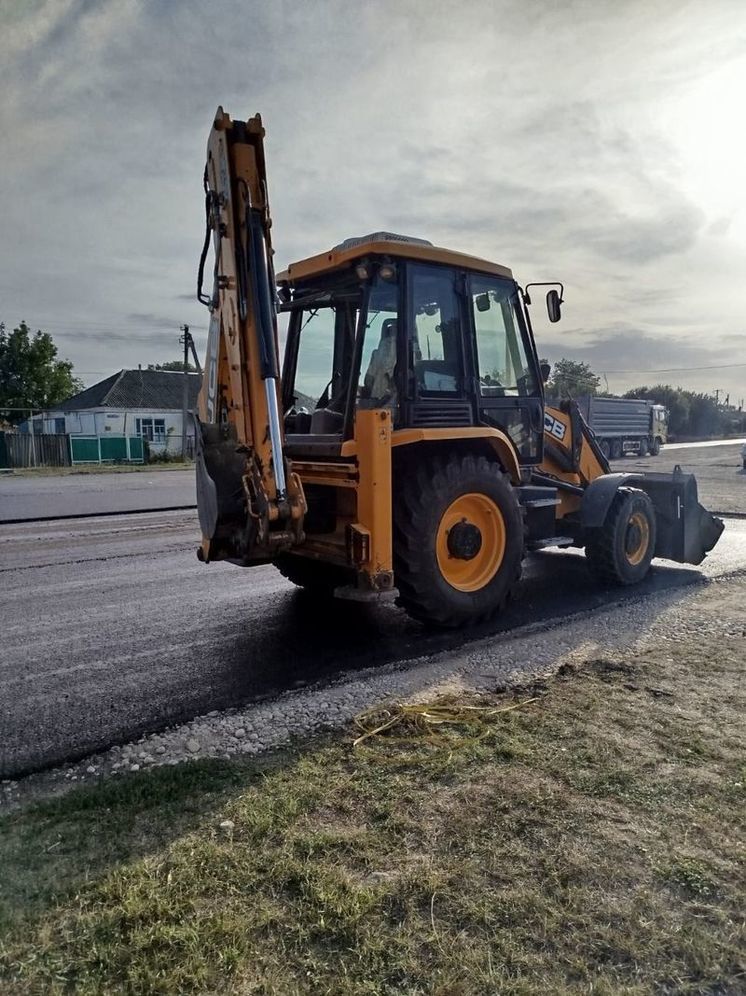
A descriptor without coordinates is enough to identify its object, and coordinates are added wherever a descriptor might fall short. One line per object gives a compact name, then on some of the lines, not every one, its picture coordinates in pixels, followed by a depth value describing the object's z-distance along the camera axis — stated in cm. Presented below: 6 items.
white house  4778
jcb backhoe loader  503
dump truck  3234
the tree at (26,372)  5056
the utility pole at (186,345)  3698
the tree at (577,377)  6612
